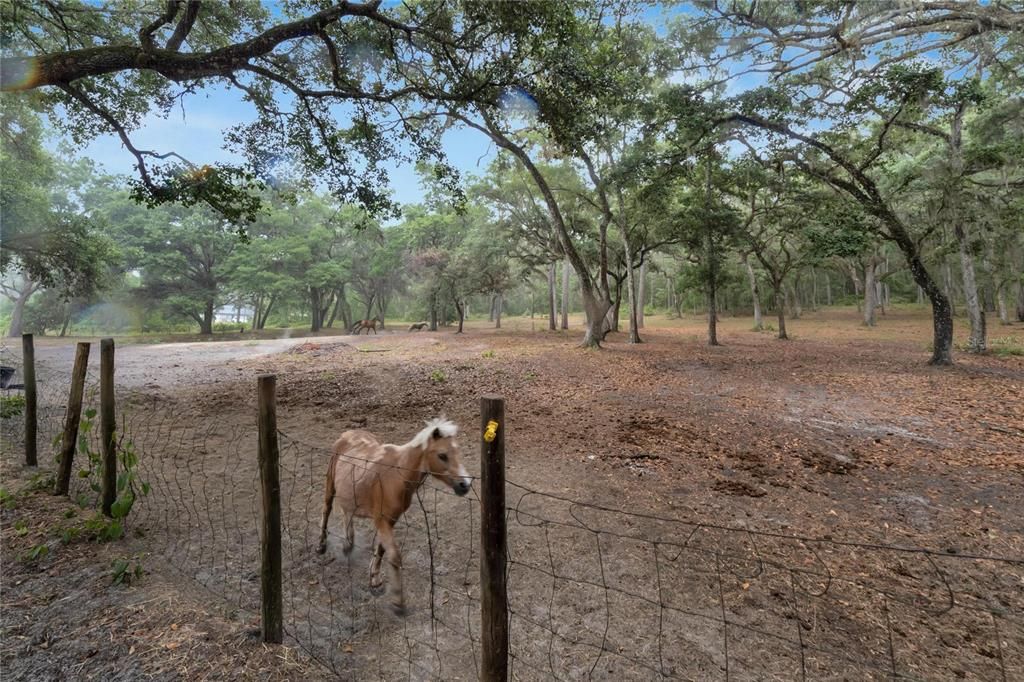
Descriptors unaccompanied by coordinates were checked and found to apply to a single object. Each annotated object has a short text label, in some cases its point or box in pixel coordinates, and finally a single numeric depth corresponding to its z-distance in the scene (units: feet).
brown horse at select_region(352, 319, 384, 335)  100.98
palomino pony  9.04
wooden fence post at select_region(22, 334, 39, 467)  16.46
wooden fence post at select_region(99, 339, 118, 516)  12.03
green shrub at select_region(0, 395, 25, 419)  23.08
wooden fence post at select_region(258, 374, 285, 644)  8.32
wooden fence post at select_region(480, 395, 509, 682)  6.35
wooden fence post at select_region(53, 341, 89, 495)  13.47
